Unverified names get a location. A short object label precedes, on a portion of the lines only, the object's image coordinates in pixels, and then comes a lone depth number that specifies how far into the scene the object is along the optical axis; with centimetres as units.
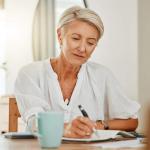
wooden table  153
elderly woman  209
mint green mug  150
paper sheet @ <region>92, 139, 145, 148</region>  155
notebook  167
